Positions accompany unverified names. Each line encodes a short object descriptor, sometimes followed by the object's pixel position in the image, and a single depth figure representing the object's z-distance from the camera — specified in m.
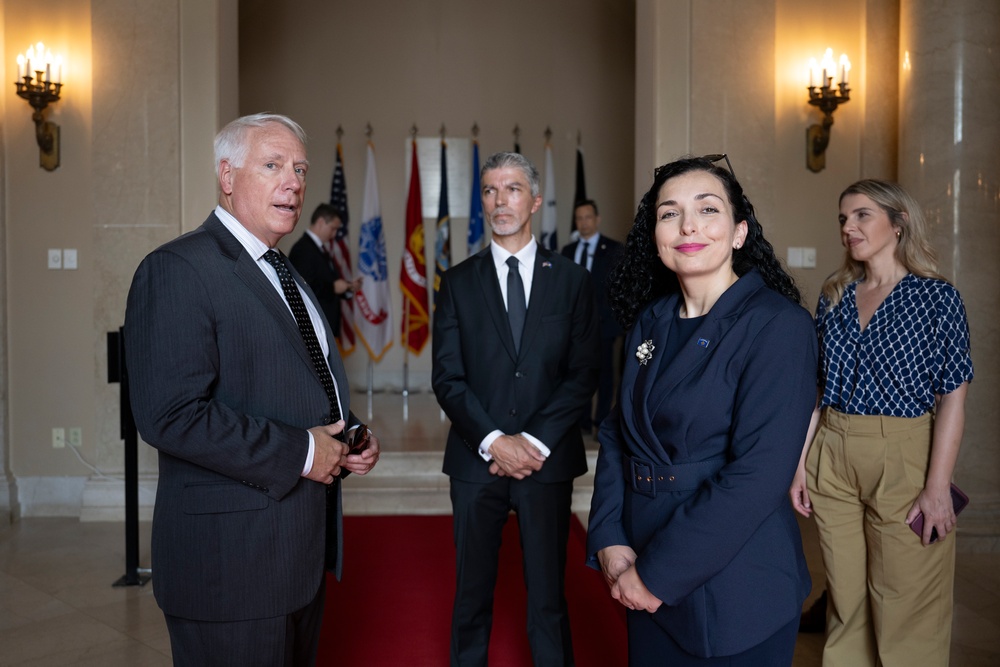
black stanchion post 3.83
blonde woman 2.40
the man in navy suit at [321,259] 6.36
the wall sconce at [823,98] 4.82
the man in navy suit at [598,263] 5.84
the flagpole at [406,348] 7.71
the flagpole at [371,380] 7.54
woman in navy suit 1.52
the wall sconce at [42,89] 4.70
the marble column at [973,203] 4.25
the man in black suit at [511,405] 2.56
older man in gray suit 1.63
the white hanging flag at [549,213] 7.55
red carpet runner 3.05
